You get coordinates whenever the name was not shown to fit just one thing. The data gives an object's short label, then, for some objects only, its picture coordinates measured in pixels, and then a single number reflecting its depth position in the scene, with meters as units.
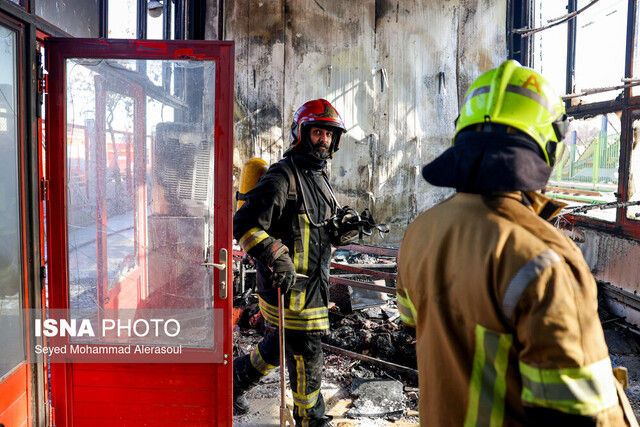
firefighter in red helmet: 2.92
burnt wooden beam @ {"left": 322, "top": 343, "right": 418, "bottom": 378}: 3.96
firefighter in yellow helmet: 0.98
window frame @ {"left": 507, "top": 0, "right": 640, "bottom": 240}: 5.26
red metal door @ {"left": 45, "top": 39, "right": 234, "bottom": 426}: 2.54
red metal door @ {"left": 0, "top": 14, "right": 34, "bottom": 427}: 2.26
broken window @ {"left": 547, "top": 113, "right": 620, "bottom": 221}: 9.03
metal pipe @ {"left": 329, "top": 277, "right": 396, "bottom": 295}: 3.99
